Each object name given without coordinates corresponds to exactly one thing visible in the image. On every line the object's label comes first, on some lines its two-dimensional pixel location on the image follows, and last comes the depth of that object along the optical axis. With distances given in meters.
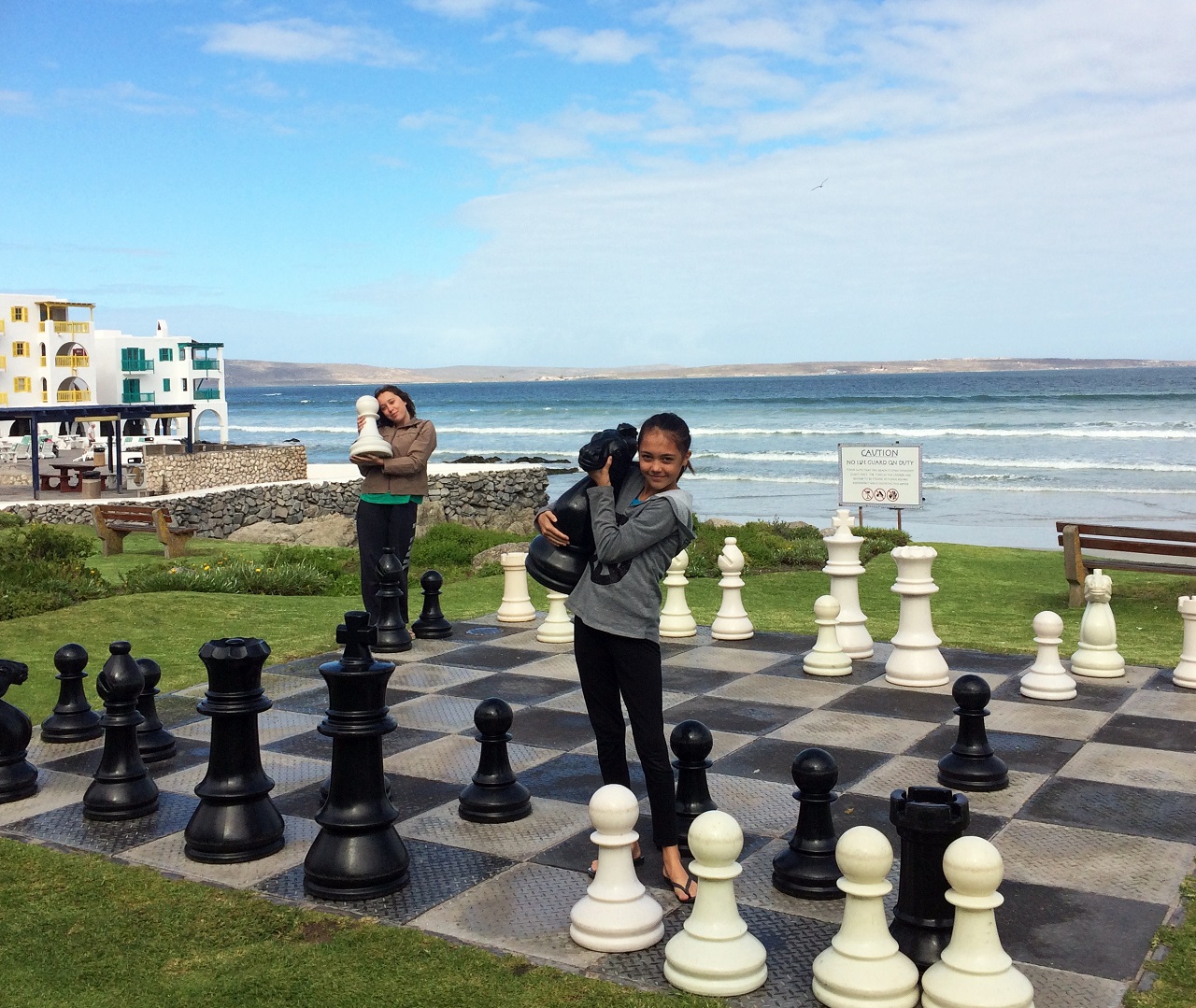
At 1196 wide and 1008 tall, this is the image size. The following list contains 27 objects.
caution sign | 14.14
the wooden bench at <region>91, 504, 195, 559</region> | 13.96
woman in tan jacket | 6.93
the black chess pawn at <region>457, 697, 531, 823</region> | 4.27
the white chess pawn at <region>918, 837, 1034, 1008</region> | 2.77
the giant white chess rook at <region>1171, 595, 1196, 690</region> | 6.23
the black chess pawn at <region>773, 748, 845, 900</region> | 3.56
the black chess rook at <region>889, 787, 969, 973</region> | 3.06
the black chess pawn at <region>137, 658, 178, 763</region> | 5.04
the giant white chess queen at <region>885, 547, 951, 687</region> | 6.36
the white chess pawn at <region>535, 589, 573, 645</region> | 7.63
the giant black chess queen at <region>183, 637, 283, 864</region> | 3.89
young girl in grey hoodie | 3.55
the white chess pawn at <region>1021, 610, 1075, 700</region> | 6.03
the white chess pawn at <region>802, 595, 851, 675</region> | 6.59
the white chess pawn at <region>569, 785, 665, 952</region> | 3.20
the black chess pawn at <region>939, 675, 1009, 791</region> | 4.56
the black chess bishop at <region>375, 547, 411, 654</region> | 7.10
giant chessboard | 3.33
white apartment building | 51.72
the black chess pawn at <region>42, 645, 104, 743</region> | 5.33
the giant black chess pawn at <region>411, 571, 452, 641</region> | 7.81
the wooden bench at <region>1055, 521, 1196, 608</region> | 9.09
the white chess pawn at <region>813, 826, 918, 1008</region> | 2.85
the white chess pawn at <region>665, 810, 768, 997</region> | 2.95
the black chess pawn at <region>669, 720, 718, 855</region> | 4.09
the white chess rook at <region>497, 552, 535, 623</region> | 8.37
